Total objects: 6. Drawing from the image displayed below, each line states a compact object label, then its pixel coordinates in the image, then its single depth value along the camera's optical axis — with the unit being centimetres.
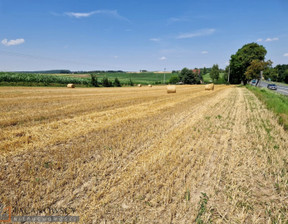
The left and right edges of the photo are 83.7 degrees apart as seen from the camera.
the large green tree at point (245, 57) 4650
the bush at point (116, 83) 5378
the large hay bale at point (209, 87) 3778
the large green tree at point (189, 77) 8788
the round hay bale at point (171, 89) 2901
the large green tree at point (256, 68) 4019
